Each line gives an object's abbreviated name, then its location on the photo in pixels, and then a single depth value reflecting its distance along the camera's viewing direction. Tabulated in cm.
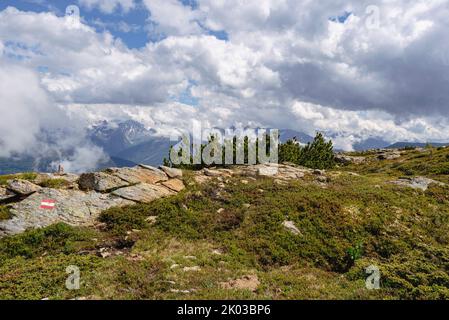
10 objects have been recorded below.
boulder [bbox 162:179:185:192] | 3328
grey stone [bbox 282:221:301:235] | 2516
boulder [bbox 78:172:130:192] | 3116
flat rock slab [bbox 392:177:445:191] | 3642
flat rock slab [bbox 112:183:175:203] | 3016
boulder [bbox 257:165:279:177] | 4109
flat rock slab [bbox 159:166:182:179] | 3641
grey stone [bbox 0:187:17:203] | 2848
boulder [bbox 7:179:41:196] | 2891
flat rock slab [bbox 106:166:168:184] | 3353
